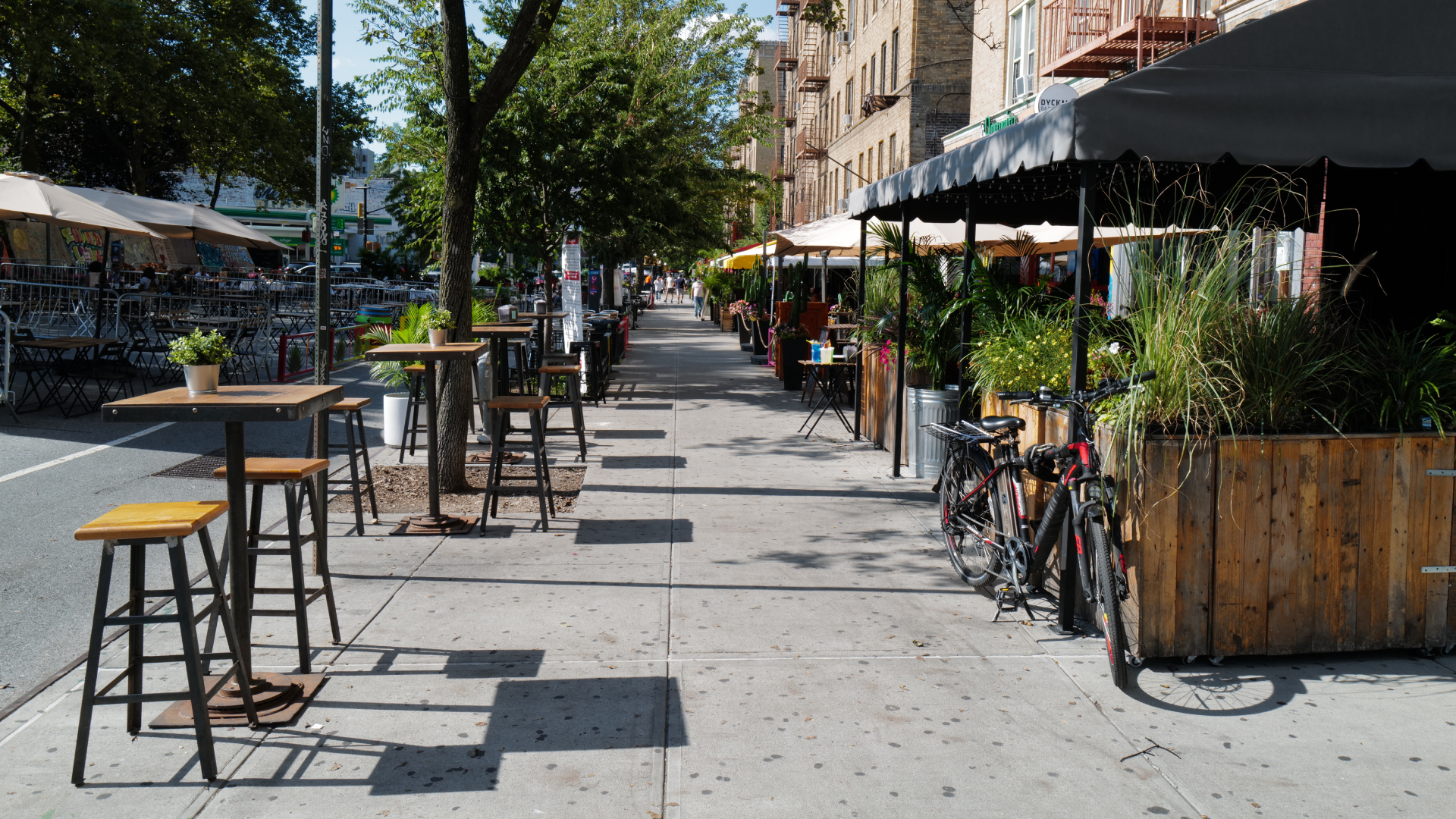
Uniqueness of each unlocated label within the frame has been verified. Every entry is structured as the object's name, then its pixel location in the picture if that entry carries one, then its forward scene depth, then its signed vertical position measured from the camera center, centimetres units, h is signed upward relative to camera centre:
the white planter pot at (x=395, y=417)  1129 -88
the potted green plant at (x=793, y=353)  1777 -24
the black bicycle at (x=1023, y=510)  482 -86
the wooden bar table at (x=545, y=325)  1444 +15
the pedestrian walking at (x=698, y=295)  5006 +200
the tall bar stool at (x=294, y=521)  469 -87
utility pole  630 +78
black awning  518 +116
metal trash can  959 -67
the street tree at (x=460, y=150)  861 +146
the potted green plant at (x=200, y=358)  459 -12
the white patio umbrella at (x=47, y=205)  1348 +156
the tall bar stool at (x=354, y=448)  710 -78
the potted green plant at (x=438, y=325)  830 +7
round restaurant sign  1175 +274
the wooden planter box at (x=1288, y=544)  488 -90
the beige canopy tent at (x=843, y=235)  1366 +143
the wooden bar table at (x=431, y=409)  735 -51
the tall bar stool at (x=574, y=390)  1051 -52
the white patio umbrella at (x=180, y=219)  1695 +186
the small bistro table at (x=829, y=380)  1277 -51
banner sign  1670 +69
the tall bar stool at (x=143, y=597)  373 -95
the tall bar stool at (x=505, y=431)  762 -70
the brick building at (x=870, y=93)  3127 +832
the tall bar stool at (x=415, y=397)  1067 -63
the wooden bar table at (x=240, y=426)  408 -37
